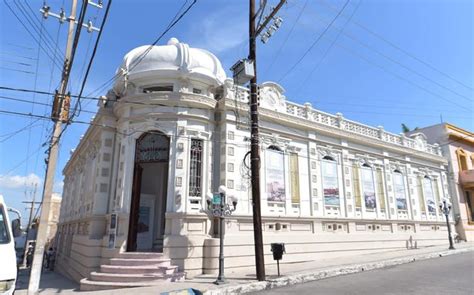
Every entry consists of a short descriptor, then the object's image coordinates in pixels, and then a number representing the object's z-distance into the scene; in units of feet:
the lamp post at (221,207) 35.26
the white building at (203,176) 44.11
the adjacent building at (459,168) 85.81
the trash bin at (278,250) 37.78
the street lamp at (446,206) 66.92
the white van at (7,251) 19.60
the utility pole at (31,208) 138.29
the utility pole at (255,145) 35.17
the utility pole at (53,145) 34.99
